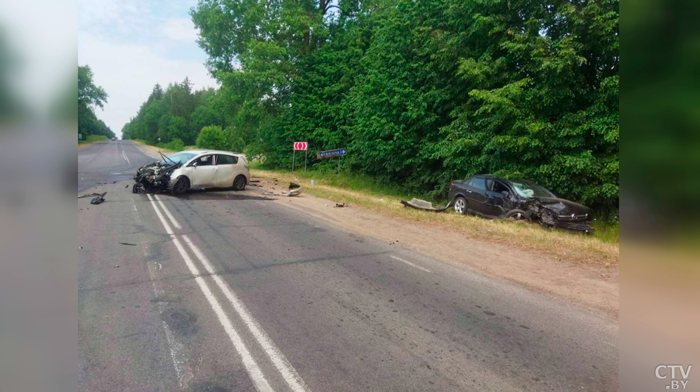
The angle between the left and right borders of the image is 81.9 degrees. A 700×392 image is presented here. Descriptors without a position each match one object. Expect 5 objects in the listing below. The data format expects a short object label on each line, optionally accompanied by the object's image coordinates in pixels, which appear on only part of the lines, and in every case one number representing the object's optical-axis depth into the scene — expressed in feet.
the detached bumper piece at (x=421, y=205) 46.37
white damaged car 50.52
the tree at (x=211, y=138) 194.98
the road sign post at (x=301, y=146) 80.74
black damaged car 36.22
